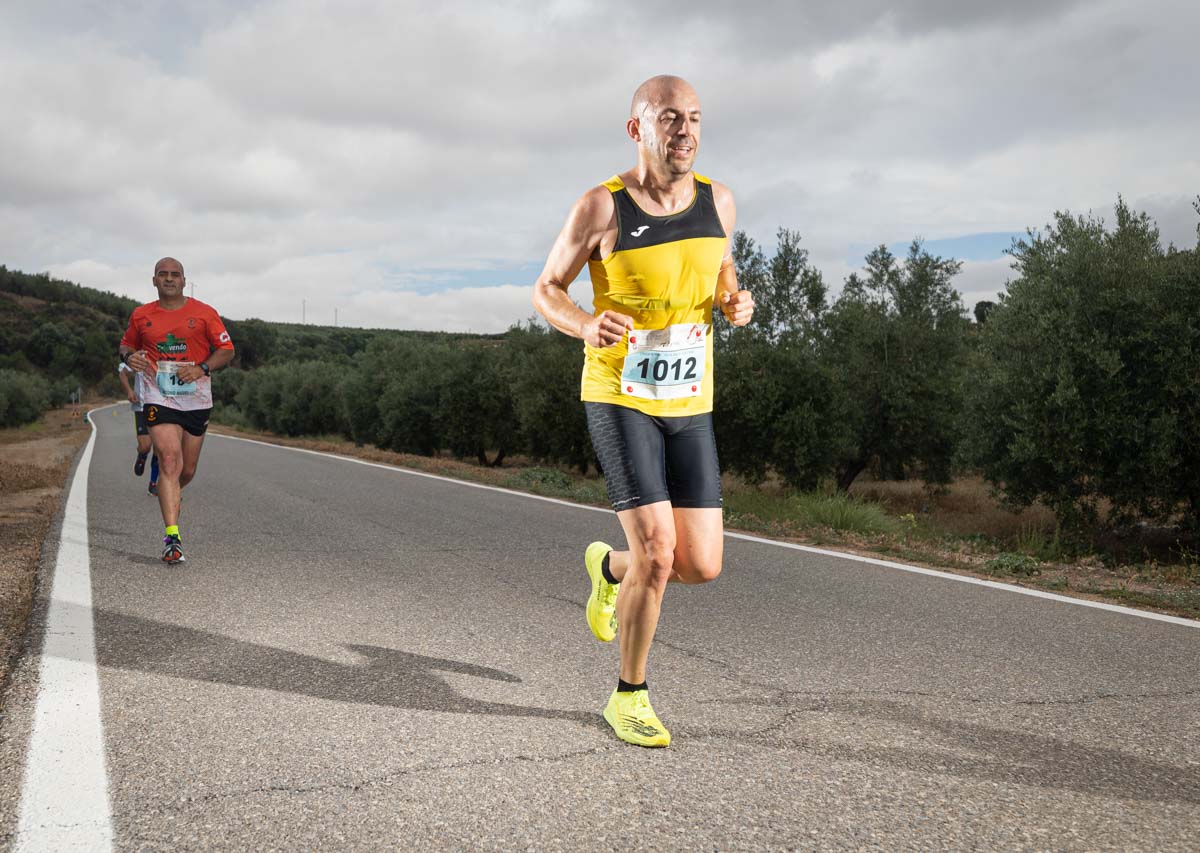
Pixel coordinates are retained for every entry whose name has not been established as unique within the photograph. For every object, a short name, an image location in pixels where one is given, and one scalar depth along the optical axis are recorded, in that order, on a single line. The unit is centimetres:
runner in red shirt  717
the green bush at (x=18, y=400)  7244
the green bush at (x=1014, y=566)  773
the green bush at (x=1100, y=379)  1334
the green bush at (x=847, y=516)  1027
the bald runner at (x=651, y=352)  338
